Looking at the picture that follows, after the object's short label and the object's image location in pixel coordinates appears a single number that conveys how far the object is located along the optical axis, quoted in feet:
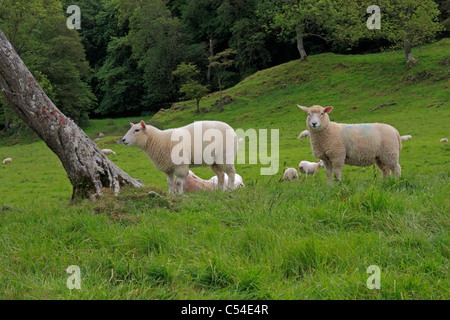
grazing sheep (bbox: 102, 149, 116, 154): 77.15
